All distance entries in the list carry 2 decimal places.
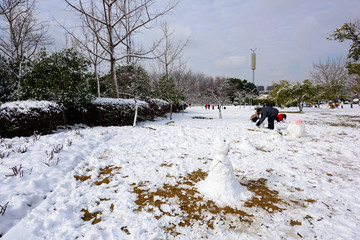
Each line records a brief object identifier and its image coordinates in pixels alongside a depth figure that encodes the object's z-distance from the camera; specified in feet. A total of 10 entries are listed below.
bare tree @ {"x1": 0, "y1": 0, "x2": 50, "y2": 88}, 39.78
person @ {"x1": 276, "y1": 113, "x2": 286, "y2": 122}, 26.67
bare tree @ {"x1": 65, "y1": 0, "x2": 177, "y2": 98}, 30.35
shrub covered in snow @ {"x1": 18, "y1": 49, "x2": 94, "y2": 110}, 22.98
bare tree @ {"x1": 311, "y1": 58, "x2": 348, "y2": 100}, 72.64
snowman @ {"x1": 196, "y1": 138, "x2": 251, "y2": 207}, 8.34
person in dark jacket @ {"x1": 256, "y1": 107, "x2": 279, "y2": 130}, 25.39
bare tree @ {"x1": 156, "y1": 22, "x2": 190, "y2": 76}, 56.02
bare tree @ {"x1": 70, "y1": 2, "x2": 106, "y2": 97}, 42.35
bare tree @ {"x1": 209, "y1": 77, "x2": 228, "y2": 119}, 125.29
